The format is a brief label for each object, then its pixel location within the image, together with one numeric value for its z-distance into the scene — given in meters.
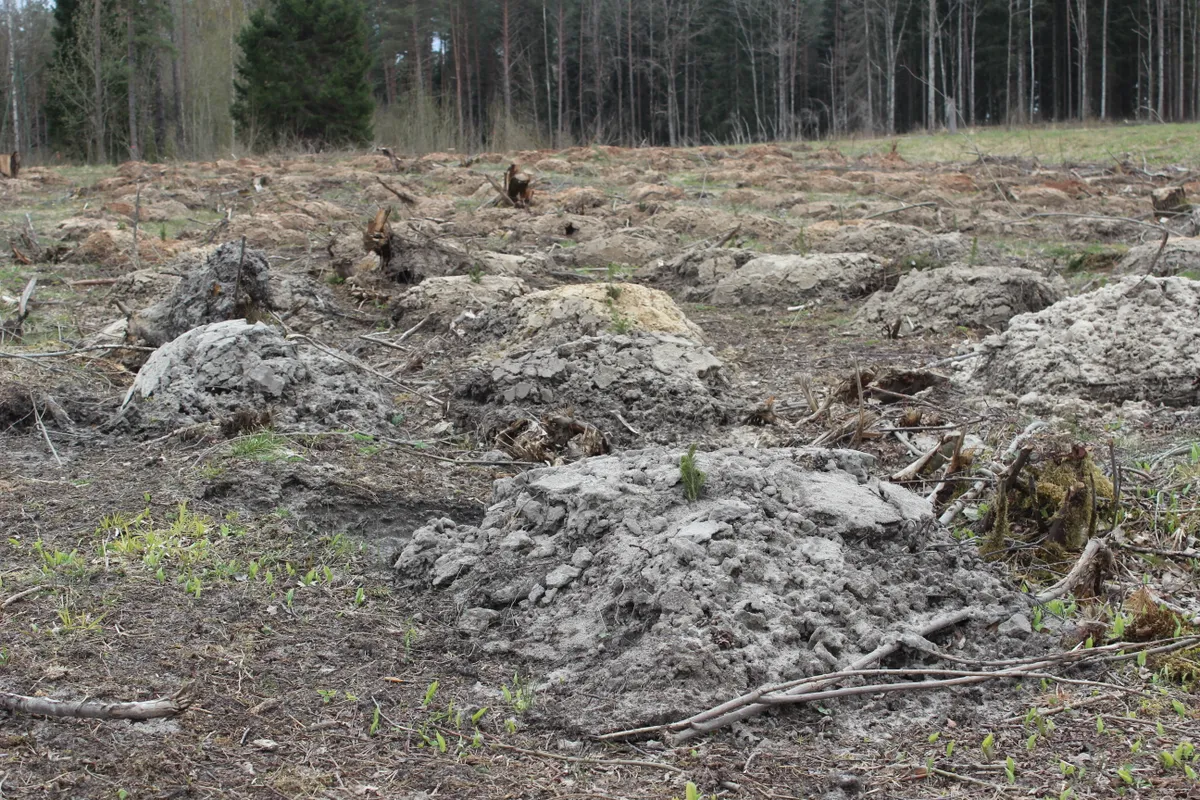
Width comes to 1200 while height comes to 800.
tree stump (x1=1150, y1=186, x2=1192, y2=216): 11.08
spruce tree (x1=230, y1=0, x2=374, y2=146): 28.73
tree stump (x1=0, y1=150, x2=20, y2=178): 17.27
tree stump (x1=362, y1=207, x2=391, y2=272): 8.59
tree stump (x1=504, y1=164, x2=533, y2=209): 12.73
